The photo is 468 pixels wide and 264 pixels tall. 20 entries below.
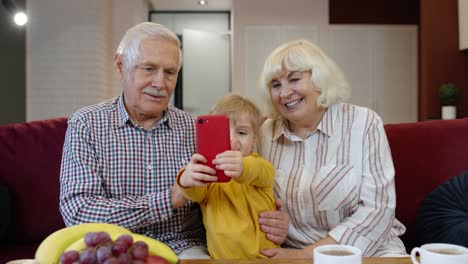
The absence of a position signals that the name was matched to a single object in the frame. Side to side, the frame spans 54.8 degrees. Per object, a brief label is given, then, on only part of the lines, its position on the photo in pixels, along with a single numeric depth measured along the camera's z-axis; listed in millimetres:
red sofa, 1792
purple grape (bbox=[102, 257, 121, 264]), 679
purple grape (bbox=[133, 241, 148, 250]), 743
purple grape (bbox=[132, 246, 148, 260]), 717
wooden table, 1062
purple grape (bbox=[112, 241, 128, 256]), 706
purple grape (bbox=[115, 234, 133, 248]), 731
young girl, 1309
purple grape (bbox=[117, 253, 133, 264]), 687
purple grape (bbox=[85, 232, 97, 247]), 731
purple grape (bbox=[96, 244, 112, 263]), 691
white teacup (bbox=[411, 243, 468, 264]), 804
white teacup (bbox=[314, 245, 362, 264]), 792
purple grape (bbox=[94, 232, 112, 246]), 734
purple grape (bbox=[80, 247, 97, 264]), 695
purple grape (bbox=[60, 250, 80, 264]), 715
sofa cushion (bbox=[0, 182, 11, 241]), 1755
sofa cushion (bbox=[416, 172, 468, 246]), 1502
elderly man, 1417
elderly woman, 1504
